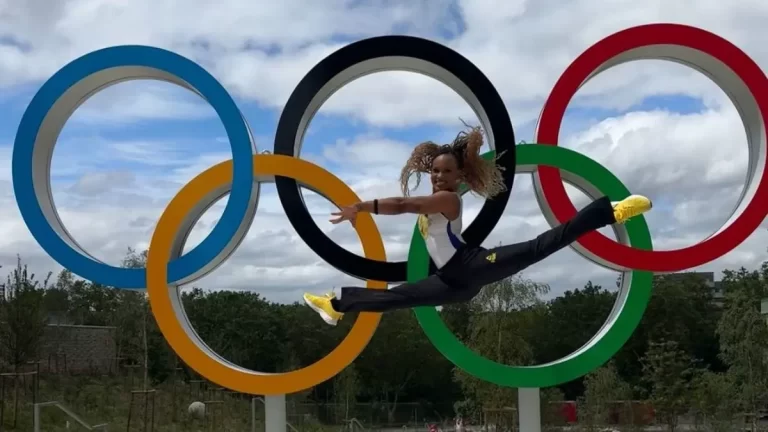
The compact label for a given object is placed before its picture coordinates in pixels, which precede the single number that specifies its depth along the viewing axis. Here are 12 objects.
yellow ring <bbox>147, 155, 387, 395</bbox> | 8.15
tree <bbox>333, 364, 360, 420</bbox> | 22.75
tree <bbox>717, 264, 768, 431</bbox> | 20.25
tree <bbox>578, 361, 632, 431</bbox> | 18.77
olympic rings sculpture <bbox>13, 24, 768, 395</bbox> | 8.14
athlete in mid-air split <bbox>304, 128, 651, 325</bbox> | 5.78
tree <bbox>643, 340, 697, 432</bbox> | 19.52
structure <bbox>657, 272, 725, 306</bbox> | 32.16
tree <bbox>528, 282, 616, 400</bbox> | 26.23
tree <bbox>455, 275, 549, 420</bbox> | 18.03
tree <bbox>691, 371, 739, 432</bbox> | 19.11
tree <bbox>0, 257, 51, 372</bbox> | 18.11
